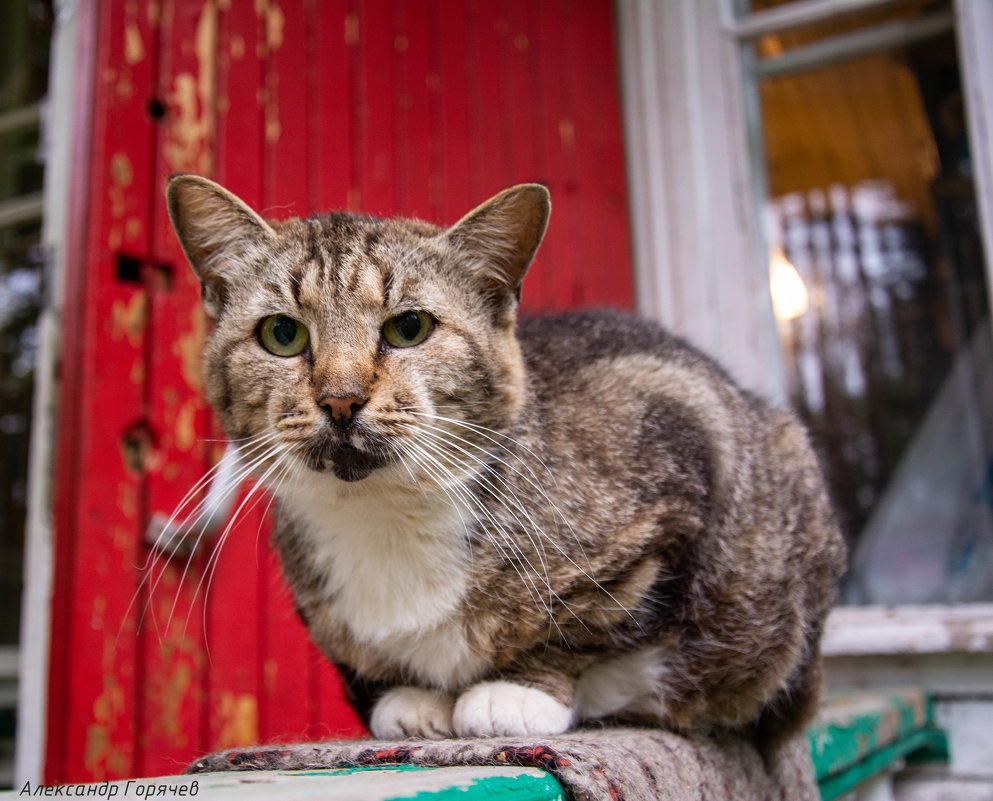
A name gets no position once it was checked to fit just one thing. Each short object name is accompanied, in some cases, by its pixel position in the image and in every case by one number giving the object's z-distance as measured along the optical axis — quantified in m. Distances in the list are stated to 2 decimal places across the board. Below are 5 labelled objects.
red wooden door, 0.52
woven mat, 0.30
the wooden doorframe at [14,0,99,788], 0.51
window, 0.83
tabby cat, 0.38
